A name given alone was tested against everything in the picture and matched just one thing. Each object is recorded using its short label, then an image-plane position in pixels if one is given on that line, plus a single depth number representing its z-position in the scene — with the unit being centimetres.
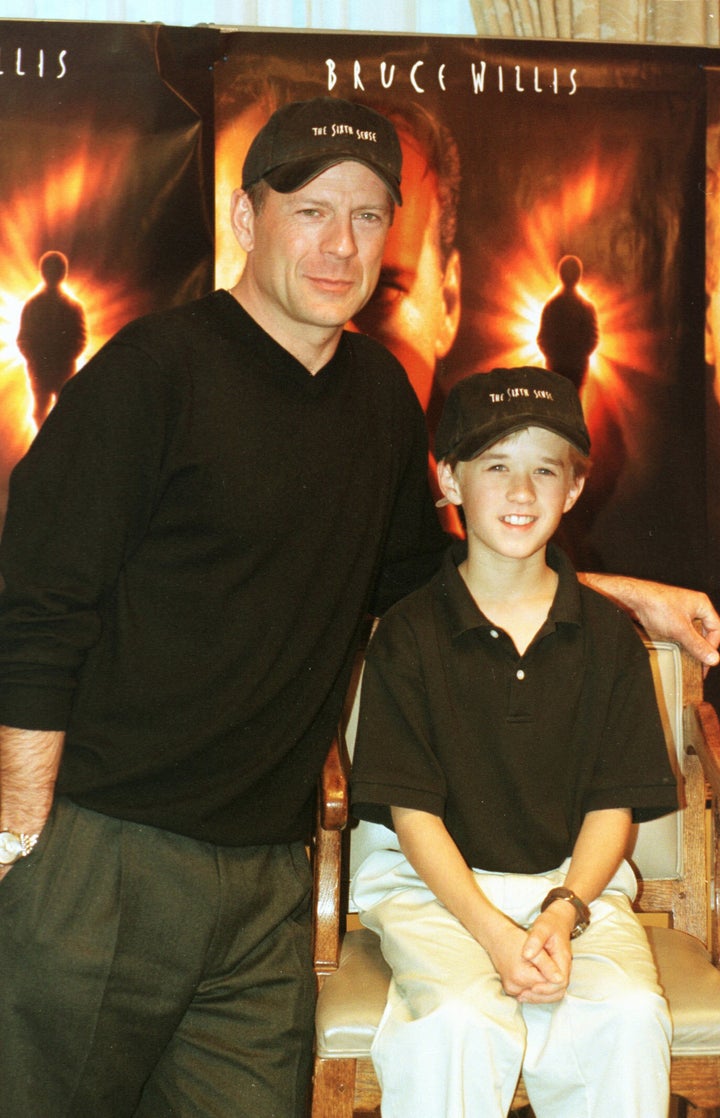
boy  197
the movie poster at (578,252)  358
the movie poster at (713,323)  364
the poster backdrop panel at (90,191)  346
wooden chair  208
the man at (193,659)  188
